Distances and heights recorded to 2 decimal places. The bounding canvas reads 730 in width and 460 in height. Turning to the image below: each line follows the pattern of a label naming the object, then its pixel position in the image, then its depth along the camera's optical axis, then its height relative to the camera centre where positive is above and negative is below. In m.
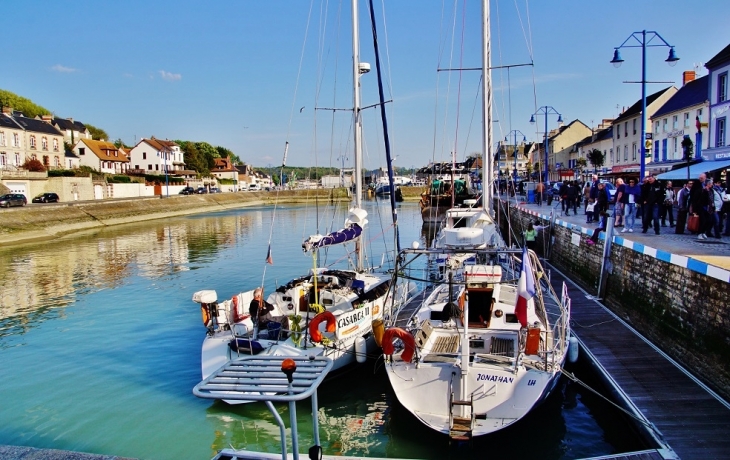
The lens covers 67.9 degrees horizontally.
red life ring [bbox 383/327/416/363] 9.98 -2.89
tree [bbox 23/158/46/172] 68.56 +3.00
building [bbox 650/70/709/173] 41.06 +4.96
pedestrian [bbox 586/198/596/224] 24.80 -1.41
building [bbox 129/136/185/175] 113.75 +6.47
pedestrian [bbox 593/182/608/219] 21.33 -0.65
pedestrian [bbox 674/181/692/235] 17.97 -0.95
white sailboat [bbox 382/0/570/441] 9.27 -3.29
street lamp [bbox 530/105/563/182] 40.24 +5.01
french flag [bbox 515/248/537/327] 9.80 -1.97
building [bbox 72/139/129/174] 95.94 +5.93
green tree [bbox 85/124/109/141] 127.79 +13.38
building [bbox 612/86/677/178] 53.53 +5.12
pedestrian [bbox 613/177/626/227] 19.23 -0.93
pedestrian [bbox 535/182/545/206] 38.85 -0.90
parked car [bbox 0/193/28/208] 49.44 -0.94
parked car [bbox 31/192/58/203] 61.00 -0.97
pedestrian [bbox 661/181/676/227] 20.67 -1.00
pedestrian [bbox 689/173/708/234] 15.99 -0.62
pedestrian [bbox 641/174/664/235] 17.94 -0.71
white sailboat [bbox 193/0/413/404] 11.96 -3.23
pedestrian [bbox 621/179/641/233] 19.27 -0.77
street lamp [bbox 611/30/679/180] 20.53 +4.54
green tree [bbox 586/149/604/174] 62.16 +2.62
